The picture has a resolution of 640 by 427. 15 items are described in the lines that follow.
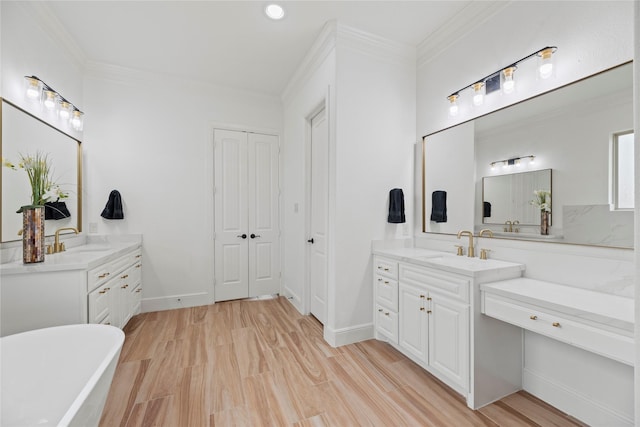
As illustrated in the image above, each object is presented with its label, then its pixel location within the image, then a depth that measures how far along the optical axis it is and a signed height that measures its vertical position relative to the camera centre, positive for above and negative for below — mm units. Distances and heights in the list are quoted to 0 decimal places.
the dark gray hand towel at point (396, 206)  2662 +69
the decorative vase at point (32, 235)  1862 -157
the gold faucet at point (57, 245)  2414 -299
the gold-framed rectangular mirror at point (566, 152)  1529 +427
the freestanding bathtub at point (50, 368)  1278 -790
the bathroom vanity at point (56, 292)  1768 -555
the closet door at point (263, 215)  3885 -35
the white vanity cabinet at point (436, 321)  1786 -792
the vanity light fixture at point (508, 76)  1771 +1016
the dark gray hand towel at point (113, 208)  3111 +47
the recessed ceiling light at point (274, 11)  2269 +1717
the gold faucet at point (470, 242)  2252 -243
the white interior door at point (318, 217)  2873 -48
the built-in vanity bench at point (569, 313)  1217 -512
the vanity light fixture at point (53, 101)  2207 +1016
